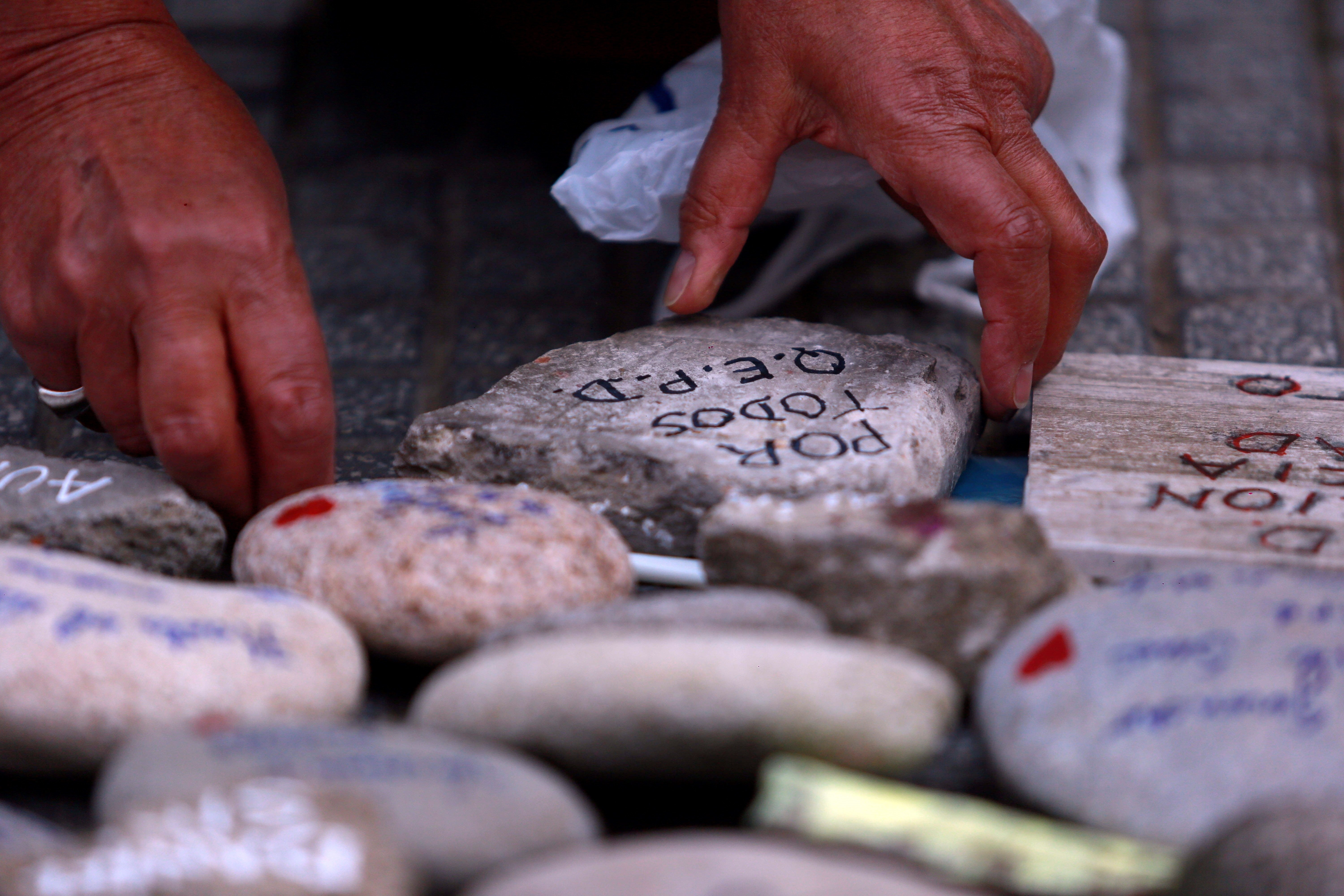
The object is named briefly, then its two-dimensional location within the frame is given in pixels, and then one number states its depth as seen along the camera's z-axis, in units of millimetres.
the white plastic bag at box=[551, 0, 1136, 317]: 1402
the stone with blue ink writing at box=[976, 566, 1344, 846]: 1179
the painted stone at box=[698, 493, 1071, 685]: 1220
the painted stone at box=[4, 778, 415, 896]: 1155
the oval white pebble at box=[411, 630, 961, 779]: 1182
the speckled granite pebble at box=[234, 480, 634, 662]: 1232
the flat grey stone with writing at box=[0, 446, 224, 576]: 1268
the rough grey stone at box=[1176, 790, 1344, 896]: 1154
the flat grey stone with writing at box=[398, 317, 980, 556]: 1292
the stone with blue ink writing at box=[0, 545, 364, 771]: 1199
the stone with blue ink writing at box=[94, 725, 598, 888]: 1169
